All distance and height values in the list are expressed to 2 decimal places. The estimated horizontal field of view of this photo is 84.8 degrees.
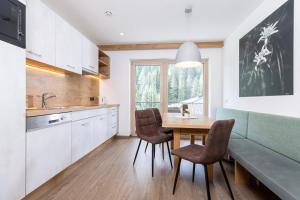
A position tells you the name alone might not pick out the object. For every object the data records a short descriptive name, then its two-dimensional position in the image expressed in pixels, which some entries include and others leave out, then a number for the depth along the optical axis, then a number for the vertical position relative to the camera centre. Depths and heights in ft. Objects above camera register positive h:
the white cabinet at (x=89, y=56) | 10.05 +2.77
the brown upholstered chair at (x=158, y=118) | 10.62 -1.27
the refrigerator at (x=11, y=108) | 4.39 -0.27
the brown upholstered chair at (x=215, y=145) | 5.10 -1.52
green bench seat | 4.03 -1.95
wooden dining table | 6.22 -1.14
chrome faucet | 7.98 -0.03
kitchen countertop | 5.28 -0.48
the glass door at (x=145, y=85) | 14.60 +1.22
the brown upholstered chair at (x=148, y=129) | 7.81 -1.61
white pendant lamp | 7.38 +2.01
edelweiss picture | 6.10 +1.92
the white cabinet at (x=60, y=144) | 5.33 -1.94
